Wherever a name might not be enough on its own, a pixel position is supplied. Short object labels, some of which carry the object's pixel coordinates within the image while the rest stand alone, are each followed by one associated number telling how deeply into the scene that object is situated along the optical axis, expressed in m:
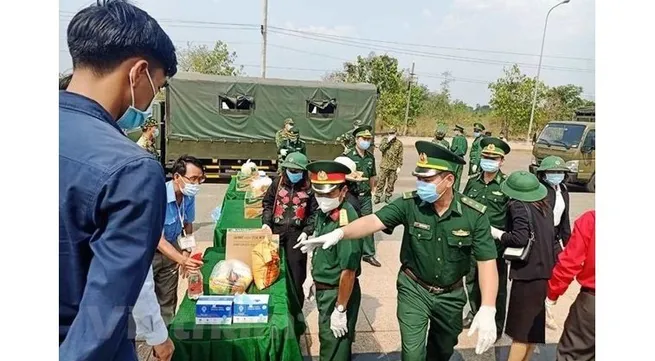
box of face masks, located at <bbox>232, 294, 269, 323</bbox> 1.98
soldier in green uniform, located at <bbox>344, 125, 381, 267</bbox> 4.89
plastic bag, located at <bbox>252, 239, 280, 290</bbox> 2.36
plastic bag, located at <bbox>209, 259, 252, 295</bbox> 2.22
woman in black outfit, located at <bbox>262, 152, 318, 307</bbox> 3.20
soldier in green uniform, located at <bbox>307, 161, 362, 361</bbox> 2.39
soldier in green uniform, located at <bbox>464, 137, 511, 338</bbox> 3.22
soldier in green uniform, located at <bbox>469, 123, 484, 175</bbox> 6.43
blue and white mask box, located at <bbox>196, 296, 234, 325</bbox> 1.93
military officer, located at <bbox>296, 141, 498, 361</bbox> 2.23
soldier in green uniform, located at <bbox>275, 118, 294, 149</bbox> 7.20
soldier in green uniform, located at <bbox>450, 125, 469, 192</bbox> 7.98
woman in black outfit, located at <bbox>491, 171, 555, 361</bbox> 2.59
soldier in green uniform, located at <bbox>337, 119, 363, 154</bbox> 7.53
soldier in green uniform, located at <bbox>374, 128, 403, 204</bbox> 7.95
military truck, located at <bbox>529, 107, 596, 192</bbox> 7.16
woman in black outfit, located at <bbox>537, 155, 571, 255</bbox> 3.12
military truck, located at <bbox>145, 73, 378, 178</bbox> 10.04
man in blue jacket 0.75
